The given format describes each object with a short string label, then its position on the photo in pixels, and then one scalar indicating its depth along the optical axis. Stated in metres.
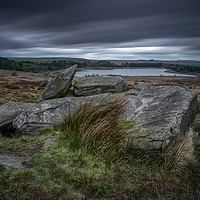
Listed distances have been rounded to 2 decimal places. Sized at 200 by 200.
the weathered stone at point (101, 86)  10.90
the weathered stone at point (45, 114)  7.18
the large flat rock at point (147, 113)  4.95
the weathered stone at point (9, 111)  8.16
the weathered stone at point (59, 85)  11.12
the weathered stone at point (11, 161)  4.04
